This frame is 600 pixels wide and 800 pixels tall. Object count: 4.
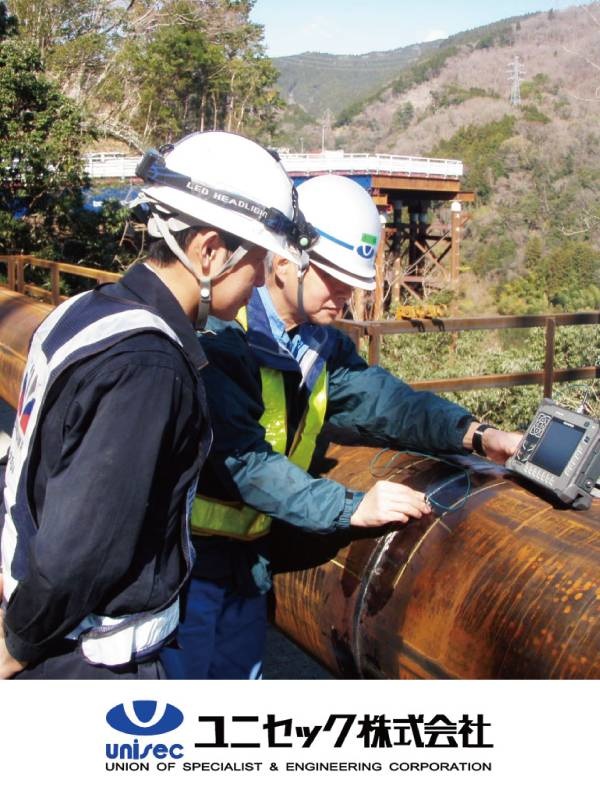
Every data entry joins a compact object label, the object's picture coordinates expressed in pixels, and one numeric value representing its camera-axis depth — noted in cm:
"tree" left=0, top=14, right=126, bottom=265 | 1877
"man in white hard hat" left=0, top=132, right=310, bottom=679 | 147
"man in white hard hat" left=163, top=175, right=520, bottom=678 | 218
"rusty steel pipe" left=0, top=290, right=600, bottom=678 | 206
